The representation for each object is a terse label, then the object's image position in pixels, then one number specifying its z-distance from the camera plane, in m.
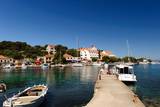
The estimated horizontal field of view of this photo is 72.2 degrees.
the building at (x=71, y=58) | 79.89
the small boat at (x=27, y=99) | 10.74
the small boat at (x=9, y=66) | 56.43
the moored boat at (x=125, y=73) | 22.20
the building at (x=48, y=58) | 75.24
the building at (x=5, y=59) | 70.01
